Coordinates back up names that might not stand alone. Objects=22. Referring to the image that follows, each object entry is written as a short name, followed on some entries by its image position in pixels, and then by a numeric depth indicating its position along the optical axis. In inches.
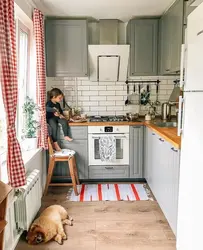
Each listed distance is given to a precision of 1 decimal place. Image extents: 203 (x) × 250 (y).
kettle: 152.2
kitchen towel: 143.5
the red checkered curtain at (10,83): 71.5
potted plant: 112.3
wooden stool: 132.2
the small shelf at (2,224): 50.6
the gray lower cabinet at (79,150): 144.5
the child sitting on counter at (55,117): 139.7
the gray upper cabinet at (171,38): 111.4
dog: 91.3
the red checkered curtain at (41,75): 118.6
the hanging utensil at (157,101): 161.2
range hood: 143.9
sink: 137.3
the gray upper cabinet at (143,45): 146.2
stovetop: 148.7
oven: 144.5
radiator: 87.4
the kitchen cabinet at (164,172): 89.4
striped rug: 129.3
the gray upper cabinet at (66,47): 144.6
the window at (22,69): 111.7
